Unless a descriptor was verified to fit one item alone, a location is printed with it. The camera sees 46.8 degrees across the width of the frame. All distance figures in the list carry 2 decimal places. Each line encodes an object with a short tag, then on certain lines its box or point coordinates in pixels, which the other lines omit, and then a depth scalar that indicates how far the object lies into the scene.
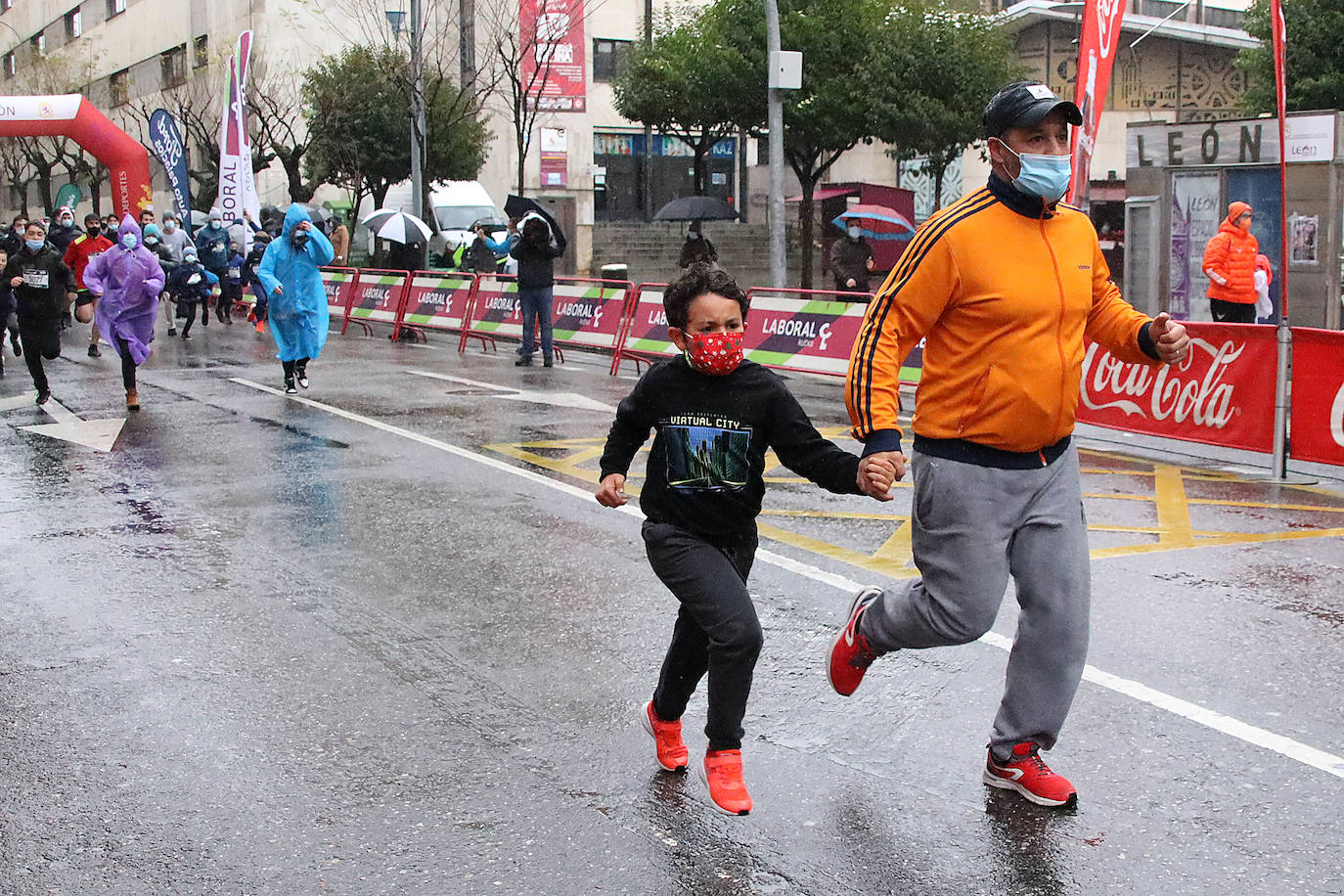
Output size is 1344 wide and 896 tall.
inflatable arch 30.75
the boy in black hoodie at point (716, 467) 4.14
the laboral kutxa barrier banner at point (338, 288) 25.31
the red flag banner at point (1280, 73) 9.25
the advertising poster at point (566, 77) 47.03
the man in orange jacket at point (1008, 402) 4.12
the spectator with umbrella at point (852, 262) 20.14
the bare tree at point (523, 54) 32.12
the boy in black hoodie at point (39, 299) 13.71
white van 36.16
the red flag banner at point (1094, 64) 12.80
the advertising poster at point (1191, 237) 20.12
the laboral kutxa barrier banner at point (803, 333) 14.87
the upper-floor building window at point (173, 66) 52.92
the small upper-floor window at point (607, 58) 48.50
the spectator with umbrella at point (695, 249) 22.03
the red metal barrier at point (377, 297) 23.62
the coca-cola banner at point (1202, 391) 10.10
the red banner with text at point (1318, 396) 9.55
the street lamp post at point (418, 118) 30.23
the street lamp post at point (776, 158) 21.55
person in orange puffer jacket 17.03
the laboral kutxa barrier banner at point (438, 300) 21.67
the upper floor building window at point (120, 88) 56.11
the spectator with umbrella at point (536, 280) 17.70
